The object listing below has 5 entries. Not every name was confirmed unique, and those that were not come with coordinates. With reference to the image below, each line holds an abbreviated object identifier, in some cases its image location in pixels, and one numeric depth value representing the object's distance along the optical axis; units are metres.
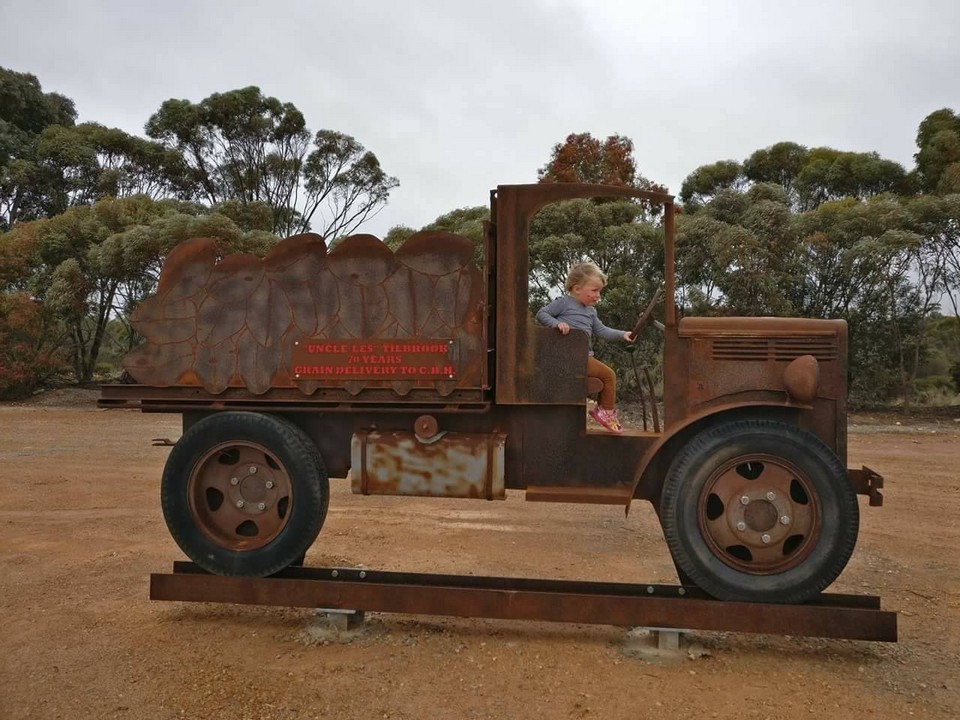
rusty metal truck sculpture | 4.09
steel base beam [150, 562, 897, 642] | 3.97
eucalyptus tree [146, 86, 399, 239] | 29.61
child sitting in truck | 4.48
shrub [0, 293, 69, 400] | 19.75
